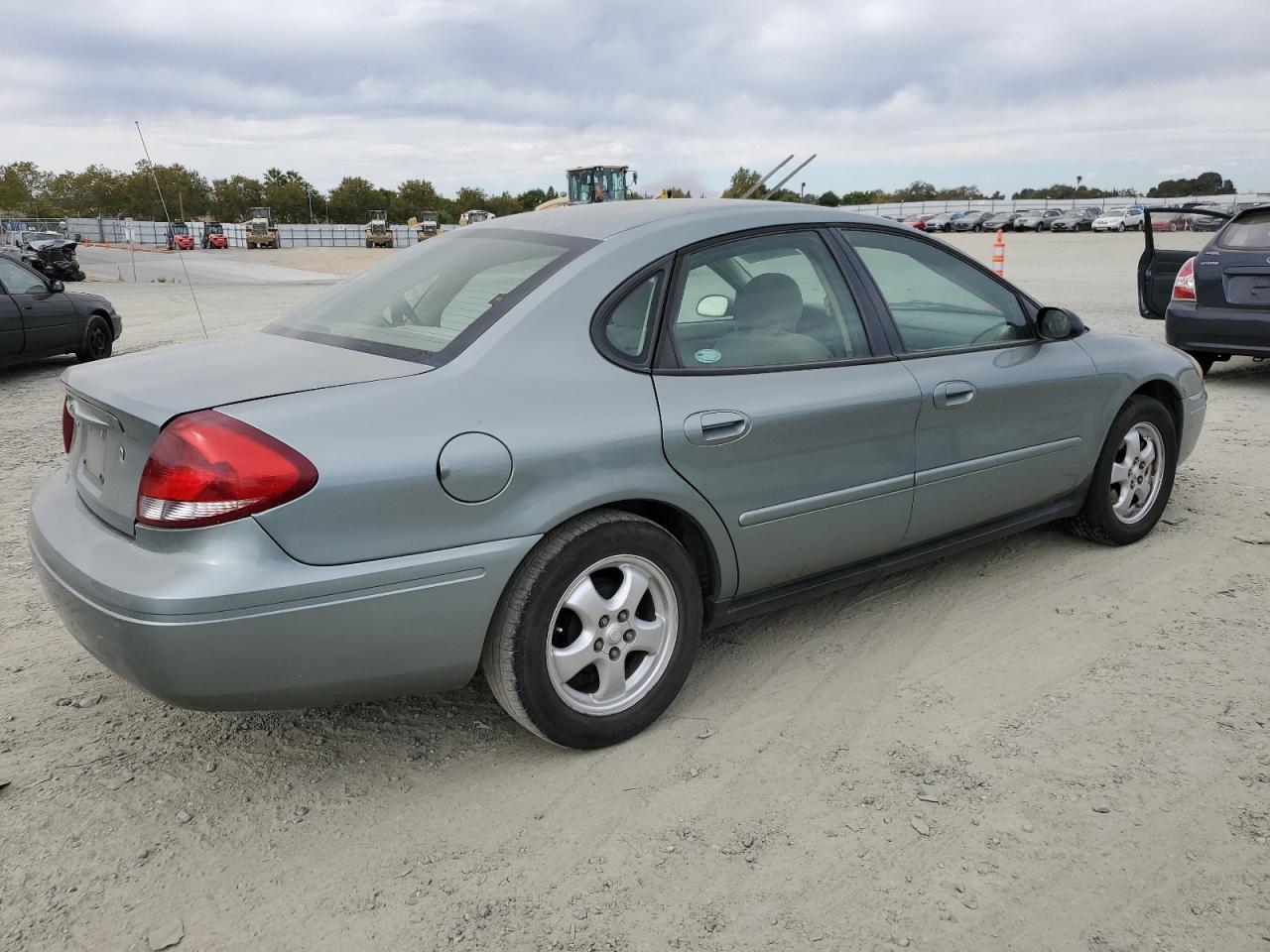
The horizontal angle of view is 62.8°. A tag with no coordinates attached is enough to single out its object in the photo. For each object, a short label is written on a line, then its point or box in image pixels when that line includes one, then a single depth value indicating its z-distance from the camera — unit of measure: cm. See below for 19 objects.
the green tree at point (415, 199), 12044
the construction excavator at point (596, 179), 3584
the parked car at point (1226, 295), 819
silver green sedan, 250
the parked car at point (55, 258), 2844
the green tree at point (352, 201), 11919
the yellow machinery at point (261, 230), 6488
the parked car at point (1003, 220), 6300
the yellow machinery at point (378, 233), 6575
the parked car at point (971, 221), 6714
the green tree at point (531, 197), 9350
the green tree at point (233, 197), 11081
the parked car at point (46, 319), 1077
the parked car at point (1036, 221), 6059
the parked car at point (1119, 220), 5609
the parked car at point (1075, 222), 5897
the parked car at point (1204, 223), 4866
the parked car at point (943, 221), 6875
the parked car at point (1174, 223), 5139
